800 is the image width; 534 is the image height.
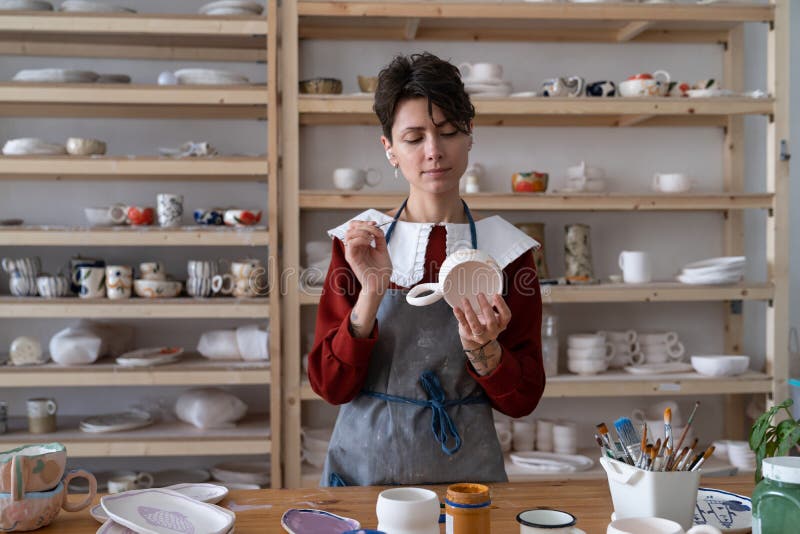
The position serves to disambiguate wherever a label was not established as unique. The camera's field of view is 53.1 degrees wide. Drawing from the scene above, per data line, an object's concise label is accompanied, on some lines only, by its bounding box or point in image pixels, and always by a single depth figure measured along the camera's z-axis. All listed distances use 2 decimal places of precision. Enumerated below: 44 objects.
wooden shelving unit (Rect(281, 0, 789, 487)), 2.87
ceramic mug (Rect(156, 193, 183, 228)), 2.86
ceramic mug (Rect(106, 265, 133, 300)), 2.84
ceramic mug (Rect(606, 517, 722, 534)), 1.00
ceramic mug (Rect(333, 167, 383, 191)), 2.91
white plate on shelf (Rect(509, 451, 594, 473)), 2.90
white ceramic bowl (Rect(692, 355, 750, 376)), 2.96
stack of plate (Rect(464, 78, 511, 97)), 2.92
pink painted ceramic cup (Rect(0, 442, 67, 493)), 1.17
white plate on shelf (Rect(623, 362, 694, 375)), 3.01
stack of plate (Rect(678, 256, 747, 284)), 3.00
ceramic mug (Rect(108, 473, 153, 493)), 2.84
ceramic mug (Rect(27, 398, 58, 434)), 2.85
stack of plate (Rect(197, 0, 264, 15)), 2.89
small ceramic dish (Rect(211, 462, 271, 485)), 2.94
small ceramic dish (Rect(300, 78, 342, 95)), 2.88
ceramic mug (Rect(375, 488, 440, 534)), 1.07
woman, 1.51
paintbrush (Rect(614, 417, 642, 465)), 1.19
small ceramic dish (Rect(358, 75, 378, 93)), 2.89
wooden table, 1.22
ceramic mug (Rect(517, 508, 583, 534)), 1.04
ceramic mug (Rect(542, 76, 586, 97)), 2.93
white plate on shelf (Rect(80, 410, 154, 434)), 2.85
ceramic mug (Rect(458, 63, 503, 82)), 2.93
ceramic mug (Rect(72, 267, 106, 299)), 2.84
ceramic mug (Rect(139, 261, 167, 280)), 2.88
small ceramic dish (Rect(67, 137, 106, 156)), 2.84
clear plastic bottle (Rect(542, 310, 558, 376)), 2.99
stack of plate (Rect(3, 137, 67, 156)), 2.83
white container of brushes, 1.09
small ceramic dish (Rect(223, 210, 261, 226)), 2.86
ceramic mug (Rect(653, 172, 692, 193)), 3.05
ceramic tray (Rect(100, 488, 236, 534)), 1.16
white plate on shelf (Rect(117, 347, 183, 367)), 2.83
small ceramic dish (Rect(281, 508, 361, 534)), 1.16
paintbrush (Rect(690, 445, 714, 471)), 1.11
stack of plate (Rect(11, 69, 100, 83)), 2.83
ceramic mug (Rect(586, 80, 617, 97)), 2.93
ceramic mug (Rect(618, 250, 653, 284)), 3.02
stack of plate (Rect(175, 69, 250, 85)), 2.87
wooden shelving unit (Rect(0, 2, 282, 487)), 2.79
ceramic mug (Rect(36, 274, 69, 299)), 2.84
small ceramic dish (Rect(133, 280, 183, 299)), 2.86
